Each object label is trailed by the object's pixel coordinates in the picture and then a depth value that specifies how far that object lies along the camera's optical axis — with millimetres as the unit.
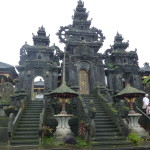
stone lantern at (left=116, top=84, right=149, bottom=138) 10397
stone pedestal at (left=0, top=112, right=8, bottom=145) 9258
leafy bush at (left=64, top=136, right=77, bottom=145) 8852
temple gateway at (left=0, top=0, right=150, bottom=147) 10031
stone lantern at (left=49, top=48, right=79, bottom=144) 9862
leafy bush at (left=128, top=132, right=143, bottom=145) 8895
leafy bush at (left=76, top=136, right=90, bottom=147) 8765
